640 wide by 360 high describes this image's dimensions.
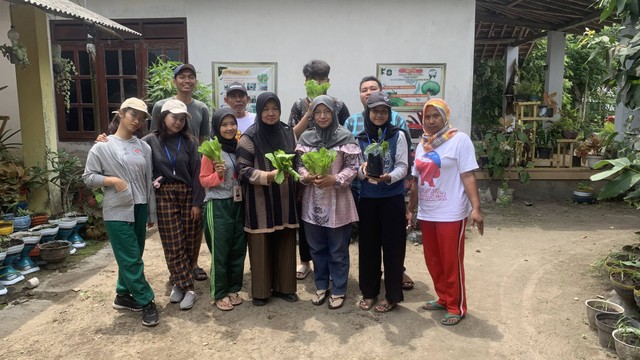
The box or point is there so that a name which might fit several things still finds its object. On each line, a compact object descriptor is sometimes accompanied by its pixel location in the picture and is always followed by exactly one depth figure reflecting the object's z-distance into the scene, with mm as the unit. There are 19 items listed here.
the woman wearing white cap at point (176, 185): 3871
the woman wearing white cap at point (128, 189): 3564
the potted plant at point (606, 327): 3281
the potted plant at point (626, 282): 3699
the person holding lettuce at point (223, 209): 3768
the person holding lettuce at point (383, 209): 3631
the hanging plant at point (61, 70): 6160
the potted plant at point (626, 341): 2977
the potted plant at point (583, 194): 8148
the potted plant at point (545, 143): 8440
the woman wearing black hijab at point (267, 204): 3715
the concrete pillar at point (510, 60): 13266
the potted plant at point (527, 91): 8664
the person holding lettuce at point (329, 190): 3595
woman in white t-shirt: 3516
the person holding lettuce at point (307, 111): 4129
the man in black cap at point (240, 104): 4277
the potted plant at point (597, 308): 3543
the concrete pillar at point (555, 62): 10570
